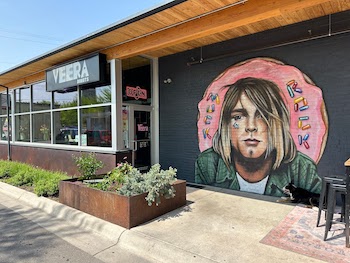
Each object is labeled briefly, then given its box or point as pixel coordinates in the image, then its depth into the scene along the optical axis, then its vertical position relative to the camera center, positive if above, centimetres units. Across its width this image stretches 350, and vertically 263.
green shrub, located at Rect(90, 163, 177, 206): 413 -90
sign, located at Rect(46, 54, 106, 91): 651 +158
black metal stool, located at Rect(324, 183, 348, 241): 331 -93
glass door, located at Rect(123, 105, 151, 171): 699 -8
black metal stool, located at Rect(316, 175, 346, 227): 356 -76
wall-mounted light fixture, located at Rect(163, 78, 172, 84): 728 +140
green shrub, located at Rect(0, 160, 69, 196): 572 -121
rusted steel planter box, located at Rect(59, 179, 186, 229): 388 -123
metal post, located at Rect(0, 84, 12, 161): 1086 +2
